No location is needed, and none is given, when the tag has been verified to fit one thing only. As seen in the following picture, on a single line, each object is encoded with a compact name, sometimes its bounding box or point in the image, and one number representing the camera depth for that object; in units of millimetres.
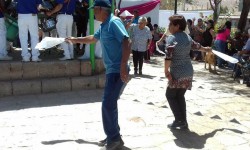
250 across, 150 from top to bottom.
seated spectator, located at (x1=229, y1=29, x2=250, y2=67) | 8883
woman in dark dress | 4516
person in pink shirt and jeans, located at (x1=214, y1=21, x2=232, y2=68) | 11347
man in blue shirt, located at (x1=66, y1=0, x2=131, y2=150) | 3699
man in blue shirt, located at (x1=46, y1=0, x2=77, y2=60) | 6984
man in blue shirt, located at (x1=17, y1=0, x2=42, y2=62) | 6562
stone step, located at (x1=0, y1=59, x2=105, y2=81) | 6656
